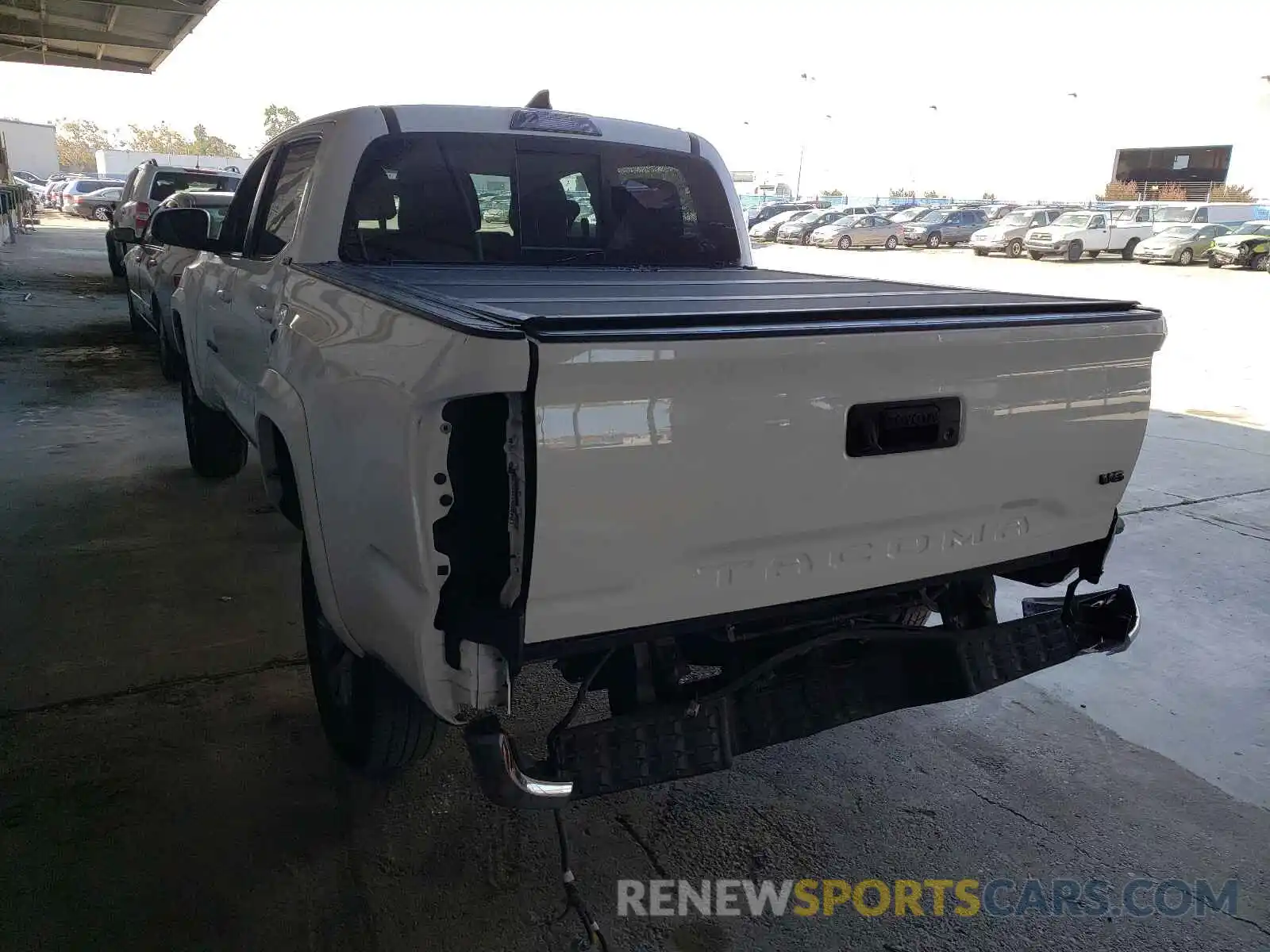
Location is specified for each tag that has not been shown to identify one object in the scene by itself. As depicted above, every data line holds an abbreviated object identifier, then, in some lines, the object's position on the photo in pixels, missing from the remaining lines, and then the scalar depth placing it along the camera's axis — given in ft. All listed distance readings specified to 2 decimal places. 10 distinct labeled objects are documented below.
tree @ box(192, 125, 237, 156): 325.75
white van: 95.61
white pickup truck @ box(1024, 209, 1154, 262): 91.81
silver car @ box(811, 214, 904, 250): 111.04
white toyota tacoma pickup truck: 6.41
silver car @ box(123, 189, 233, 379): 24.45
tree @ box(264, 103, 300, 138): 334.44
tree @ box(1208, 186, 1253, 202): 162.34
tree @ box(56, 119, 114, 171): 338.34
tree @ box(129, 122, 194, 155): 348.59
